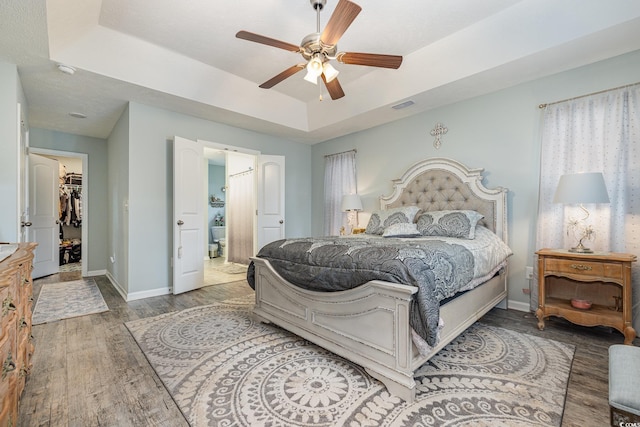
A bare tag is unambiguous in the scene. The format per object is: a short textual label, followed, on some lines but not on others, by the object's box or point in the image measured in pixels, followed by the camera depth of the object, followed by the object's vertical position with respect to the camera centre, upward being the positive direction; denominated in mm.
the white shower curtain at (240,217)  5863 -142
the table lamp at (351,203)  4408 +106
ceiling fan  1955 +1200
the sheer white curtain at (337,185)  4895 +426
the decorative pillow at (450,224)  2932 -147
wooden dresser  1048 -554
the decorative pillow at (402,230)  3082 -219
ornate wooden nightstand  2242 -707
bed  1648 -736
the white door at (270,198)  4820 +200
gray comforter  1602 -377
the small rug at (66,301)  3014 -1082
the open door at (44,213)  4695 -43
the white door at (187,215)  3730 -67
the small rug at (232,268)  5281 -1108
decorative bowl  2451 -800
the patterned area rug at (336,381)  1491 -1055
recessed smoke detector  2721 +1340
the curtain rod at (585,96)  2556 +1077
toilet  7140 -676
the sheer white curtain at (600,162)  2510 +444
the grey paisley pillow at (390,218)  3551 -99
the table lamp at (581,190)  2361 +163
